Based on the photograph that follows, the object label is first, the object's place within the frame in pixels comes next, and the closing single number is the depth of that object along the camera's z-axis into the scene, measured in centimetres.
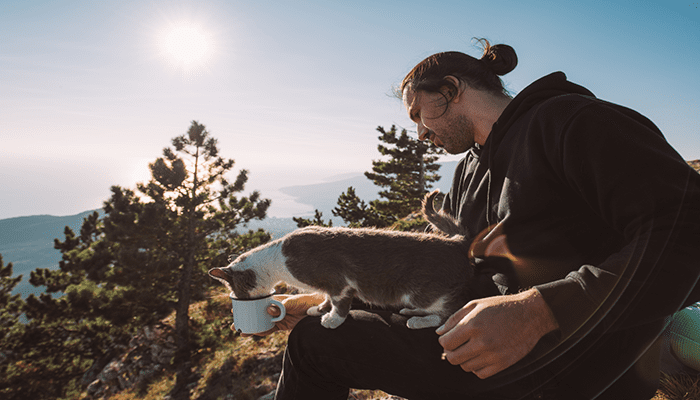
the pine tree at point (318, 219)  1422
